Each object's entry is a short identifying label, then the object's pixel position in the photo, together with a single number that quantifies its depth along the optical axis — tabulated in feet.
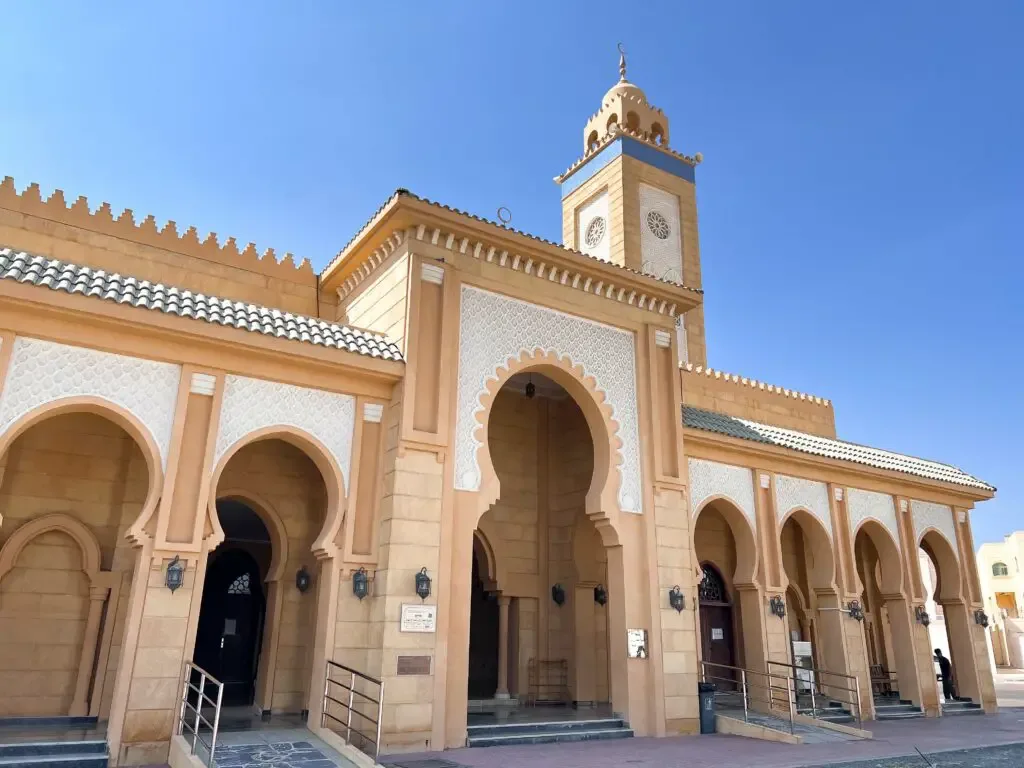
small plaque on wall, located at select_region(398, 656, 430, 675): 30.89
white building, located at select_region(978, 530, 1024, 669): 129.90
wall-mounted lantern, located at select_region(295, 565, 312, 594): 36.96
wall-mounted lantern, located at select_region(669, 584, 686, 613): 38.86
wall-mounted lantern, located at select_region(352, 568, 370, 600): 32.01
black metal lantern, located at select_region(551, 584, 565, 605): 45.39
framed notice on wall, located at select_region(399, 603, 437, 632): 31.35
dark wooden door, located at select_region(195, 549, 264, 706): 40.01
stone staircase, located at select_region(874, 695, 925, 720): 48.88
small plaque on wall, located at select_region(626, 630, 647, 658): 37.11
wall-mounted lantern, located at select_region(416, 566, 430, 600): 31.78
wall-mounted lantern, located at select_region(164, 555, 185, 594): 28.09
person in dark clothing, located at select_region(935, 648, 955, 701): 58.49
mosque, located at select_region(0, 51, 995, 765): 29.40
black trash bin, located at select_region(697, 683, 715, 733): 38.42
